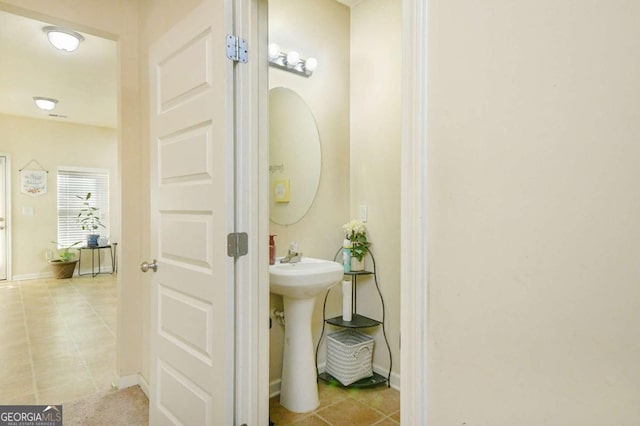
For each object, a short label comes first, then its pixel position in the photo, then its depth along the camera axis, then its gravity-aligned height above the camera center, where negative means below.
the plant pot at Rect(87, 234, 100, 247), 6.45 -0.65
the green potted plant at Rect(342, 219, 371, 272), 2.56 -0.27
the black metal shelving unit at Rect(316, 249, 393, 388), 2.44 -0.81
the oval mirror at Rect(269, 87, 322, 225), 2.38 +0.33
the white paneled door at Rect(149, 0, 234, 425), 1.41 -0.08
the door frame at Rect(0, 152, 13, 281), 5.80 -0.09
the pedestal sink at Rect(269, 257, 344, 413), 2.09 -0.84
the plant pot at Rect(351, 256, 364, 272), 2.56 -0.41
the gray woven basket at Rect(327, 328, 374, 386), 2.41 -1.02
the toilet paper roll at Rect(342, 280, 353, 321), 2.55 -0.65
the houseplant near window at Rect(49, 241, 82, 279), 6.05 -0.99
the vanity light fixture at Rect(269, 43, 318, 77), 2.29 +0.94
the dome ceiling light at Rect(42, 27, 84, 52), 2.97 +1.38
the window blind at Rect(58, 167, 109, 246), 6.40 +0.12
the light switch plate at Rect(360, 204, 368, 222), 2.64 -0.05
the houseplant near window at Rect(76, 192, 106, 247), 6.61 -0.25
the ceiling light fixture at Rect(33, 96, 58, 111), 4.88 +1.39
